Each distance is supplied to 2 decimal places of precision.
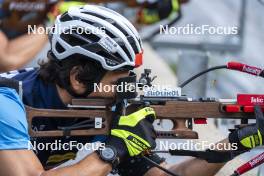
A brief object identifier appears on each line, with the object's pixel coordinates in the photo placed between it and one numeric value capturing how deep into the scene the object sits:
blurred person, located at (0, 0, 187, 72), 11.27
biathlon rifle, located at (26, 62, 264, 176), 7.10
